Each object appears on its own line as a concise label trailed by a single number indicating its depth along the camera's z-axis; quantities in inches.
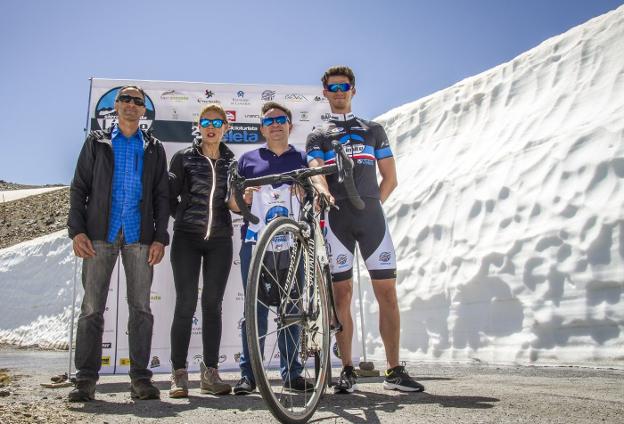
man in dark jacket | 143.9
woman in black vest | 157.2
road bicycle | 103.1
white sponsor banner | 213.5
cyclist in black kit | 154.5
